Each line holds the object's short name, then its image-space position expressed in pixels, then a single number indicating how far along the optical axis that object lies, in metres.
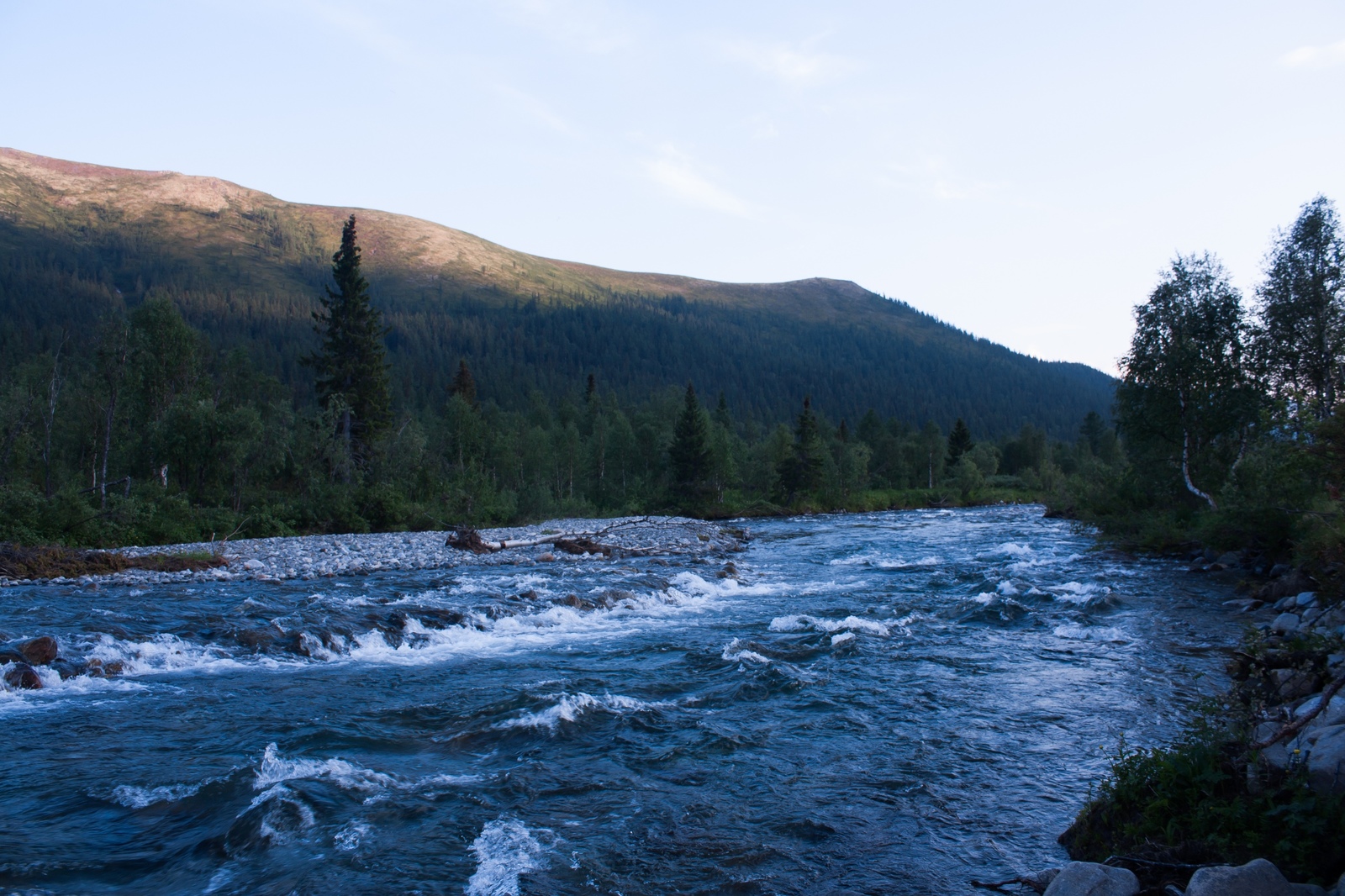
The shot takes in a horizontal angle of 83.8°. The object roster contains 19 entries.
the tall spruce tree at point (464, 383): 84.74
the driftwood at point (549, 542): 29.64
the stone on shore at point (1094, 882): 5.11
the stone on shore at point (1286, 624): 13.59
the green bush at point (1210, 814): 5.20
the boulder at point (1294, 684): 9.15
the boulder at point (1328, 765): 5.54
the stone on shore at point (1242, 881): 4.63
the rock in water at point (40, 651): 11.82
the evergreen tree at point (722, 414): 94.50
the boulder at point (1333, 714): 6.96
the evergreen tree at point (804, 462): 75.19
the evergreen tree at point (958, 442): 102.50
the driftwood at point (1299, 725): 6.25
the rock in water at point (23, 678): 11.09
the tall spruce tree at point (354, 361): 46.03
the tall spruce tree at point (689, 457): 68.00
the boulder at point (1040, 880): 5.77
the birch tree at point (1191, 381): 29.58
